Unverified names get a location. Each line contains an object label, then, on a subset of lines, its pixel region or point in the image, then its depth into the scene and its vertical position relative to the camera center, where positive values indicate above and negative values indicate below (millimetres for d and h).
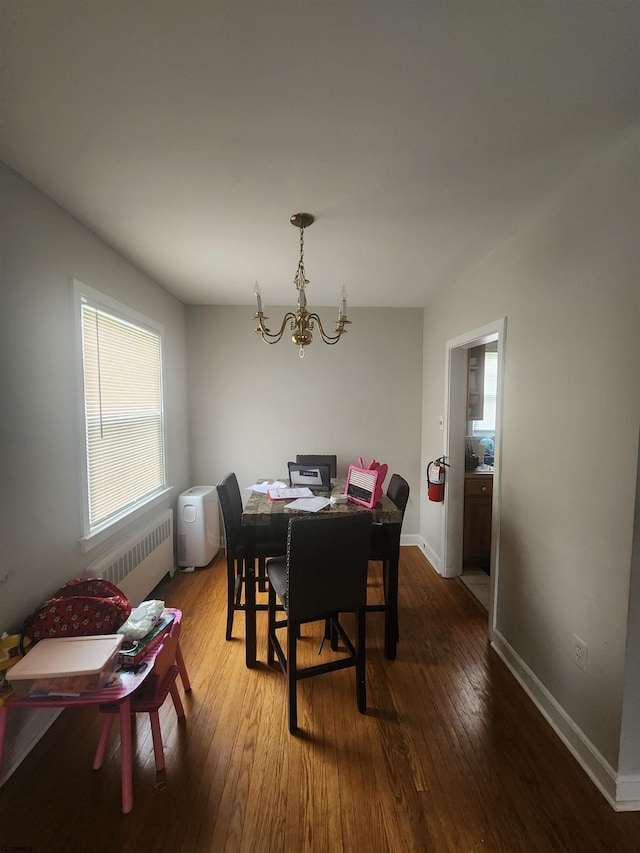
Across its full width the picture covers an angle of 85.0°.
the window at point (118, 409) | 1986 -28
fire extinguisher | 2993 -644
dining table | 1931 -739
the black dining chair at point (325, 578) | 1527 -792
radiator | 2061 -1056
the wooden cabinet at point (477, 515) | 3000 -954
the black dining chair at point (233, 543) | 2156 -884
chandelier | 1830 +469
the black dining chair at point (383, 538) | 2137 -826
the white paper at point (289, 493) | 2209 -573
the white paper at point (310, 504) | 2018 -590
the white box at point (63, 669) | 1254 -962
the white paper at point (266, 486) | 2445 -588
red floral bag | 1475 -916
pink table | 1256 -1077
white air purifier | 3117 -1105
